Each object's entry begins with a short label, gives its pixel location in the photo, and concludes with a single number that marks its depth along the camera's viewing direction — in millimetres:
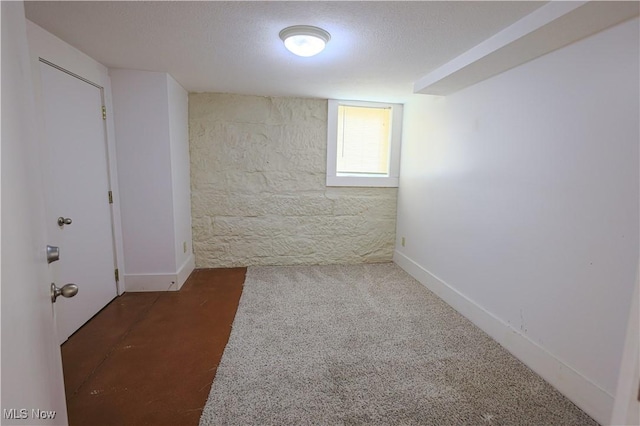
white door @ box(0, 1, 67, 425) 701
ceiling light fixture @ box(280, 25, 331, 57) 1811
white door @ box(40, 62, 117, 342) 2064
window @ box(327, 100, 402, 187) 3809
